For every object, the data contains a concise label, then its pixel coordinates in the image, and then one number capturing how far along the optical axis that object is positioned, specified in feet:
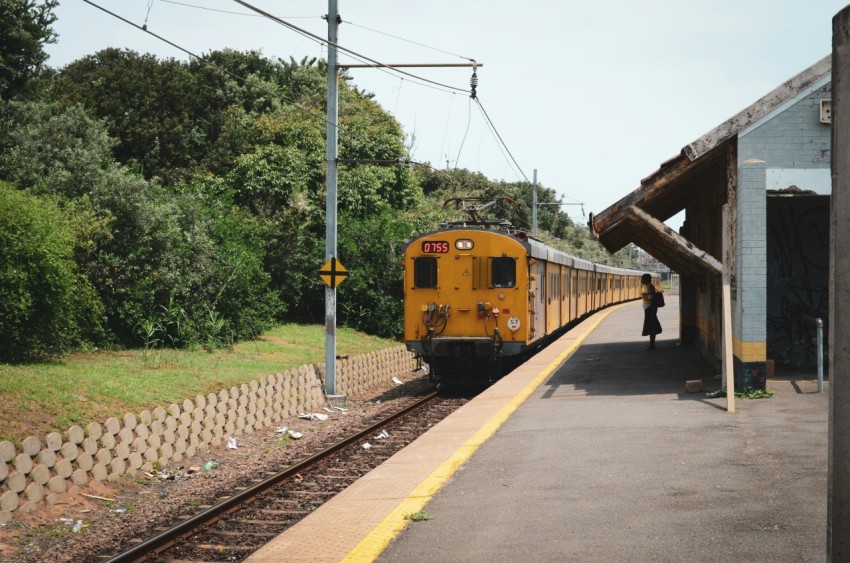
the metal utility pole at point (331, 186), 57.60
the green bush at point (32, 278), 48.62
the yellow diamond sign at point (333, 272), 58.95
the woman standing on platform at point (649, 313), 67.97
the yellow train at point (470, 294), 59.00
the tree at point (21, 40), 90.33
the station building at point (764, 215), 40.27
